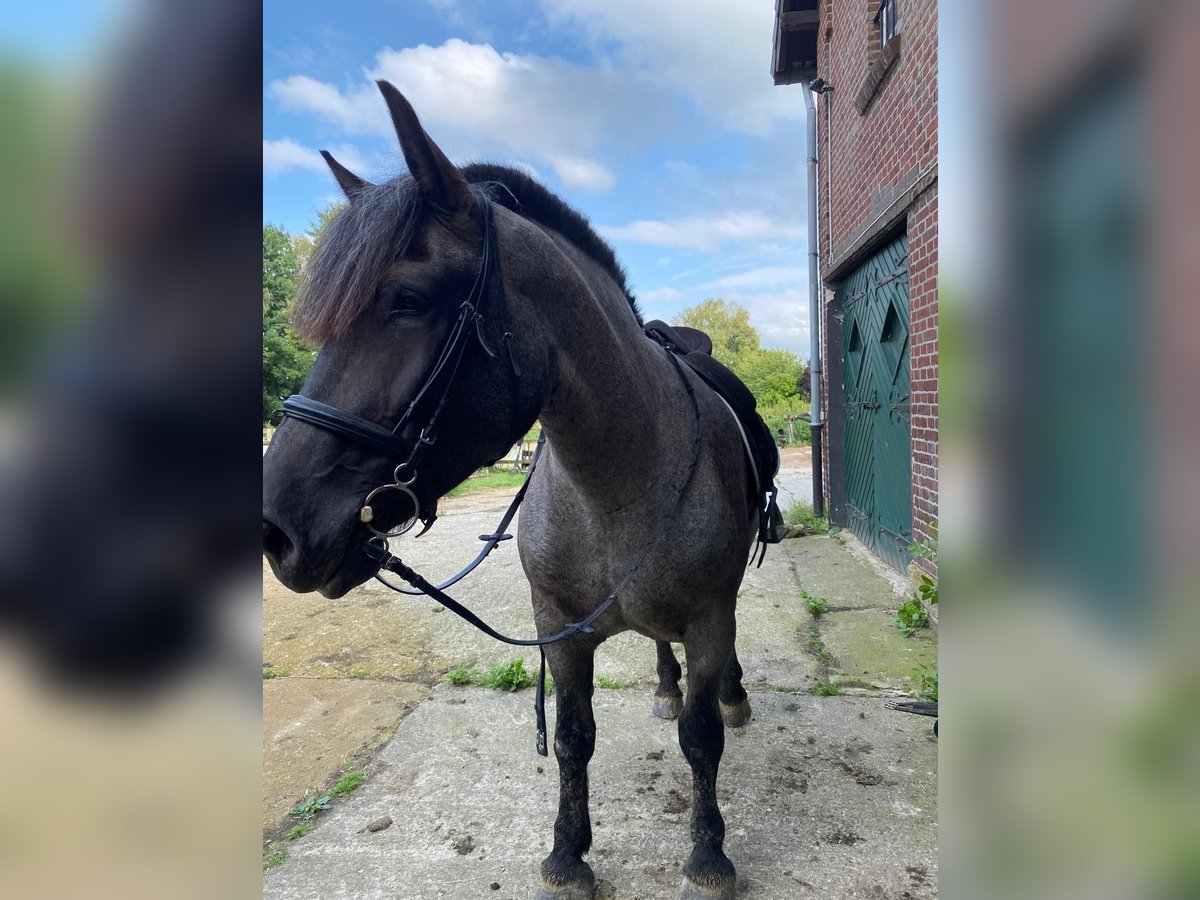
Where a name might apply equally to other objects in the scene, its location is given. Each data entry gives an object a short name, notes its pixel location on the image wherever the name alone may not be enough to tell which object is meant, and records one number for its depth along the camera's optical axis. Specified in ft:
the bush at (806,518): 23.09
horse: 4.19
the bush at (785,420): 73.10
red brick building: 12.93
